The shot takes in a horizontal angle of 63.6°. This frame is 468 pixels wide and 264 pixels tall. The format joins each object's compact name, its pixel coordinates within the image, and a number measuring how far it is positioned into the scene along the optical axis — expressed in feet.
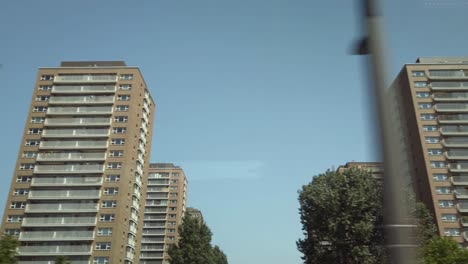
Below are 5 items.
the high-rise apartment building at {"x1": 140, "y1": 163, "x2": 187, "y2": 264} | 352.90
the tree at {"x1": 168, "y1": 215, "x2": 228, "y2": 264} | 157.99
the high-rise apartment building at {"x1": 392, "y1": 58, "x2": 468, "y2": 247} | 190.60
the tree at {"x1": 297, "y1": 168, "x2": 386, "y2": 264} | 107.14
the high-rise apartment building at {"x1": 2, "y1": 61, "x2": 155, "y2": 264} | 191.42
